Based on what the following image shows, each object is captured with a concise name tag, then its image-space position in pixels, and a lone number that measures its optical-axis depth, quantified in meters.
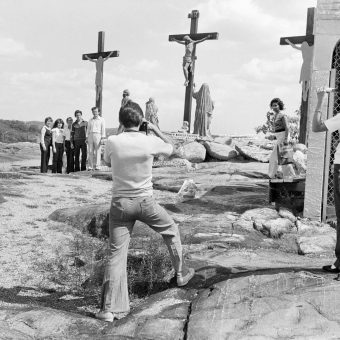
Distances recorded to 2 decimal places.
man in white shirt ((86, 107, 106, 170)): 16.09
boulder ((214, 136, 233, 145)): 21.91
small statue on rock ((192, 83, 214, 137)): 22.23
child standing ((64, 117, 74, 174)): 16.53
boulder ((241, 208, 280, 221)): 8.63
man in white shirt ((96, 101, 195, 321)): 4.85
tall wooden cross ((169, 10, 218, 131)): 22.16
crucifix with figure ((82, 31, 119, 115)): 22.44
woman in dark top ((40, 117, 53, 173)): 15.76
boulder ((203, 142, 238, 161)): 19.61
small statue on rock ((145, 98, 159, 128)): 22.12
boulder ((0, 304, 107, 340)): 4.55
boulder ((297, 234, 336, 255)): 7.16
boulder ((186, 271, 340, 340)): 4.34
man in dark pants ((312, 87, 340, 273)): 5.10
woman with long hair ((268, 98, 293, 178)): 10.42
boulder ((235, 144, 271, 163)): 18.97
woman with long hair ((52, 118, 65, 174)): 15.77
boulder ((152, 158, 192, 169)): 18.24
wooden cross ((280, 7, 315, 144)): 17.59
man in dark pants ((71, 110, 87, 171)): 16.20
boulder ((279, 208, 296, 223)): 8.71
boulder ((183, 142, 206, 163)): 19.48
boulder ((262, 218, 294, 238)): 8.09
